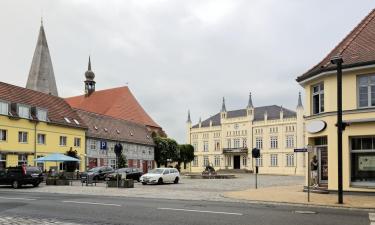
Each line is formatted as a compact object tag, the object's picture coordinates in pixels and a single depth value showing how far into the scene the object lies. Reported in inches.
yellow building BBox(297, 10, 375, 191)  877.2
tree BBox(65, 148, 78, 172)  1974.7
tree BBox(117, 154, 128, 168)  2311.8
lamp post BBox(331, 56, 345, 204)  736.3
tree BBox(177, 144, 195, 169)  3746.8
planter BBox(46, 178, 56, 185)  1390.3
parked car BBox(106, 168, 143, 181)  1619.1
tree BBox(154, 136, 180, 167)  3088.1
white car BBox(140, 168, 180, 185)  1443.2
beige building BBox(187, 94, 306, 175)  3565.5
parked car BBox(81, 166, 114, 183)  1638.8
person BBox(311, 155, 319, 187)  951.0
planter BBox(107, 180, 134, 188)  1235.2
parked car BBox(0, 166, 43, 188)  1261.1
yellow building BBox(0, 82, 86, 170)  1694.1
